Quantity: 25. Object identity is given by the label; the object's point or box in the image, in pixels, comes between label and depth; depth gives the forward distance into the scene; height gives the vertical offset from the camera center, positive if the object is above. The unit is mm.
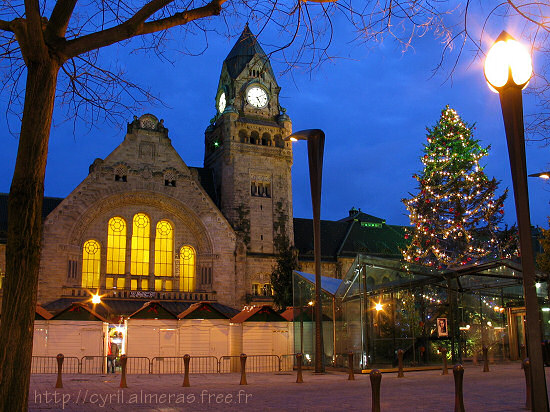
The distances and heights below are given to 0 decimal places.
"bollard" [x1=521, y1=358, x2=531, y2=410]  12008 -1018
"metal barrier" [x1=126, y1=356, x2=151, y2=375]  27016 -1344
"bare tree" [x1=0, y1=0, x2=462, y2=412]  7172 +2328
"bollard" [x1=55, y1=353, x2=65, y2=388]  18002 -1290
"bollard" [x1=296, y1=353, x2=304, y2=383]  20406 -1307
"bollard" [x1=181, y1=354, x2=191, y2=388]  18847 -1279
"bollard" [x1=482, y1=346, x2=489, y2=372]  23972 -1138
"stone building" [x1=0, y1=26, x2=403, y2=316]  43688 +9092
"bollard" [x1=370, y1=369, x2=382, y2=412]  9664 -877
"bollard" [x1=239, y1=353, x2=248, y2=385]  19688 -1319
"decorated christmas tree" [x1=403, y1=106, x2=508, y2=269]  36156 +7674
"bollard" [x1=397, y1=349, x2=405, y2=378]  22219 -1324
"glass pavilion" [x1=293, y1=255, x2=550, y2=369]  25875 +900
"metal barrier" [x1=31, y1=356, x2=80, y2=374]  26656 -1273
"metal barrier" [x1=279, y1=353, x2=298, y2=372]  29109 -1374
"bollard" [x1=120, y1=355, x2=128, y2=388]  18188 -1176
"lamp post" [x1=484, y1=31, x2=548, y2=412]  8242 +2734
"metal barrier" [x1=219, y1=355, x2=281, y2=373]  28516 -1388
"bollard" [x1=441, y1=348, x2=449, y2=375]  22953 -1213
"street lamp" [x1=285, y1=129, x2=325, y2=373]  25109 +6635
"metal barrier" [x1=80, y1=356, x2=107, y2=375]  27141 -1323
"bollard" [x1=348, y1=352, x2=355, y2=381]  21531 -1274
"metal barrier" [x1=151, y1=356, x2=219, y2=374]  27297 -1375
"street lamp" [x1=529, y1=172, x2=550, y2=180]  19669 +5123
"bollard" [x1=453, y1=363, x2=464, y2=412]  10609 -974
